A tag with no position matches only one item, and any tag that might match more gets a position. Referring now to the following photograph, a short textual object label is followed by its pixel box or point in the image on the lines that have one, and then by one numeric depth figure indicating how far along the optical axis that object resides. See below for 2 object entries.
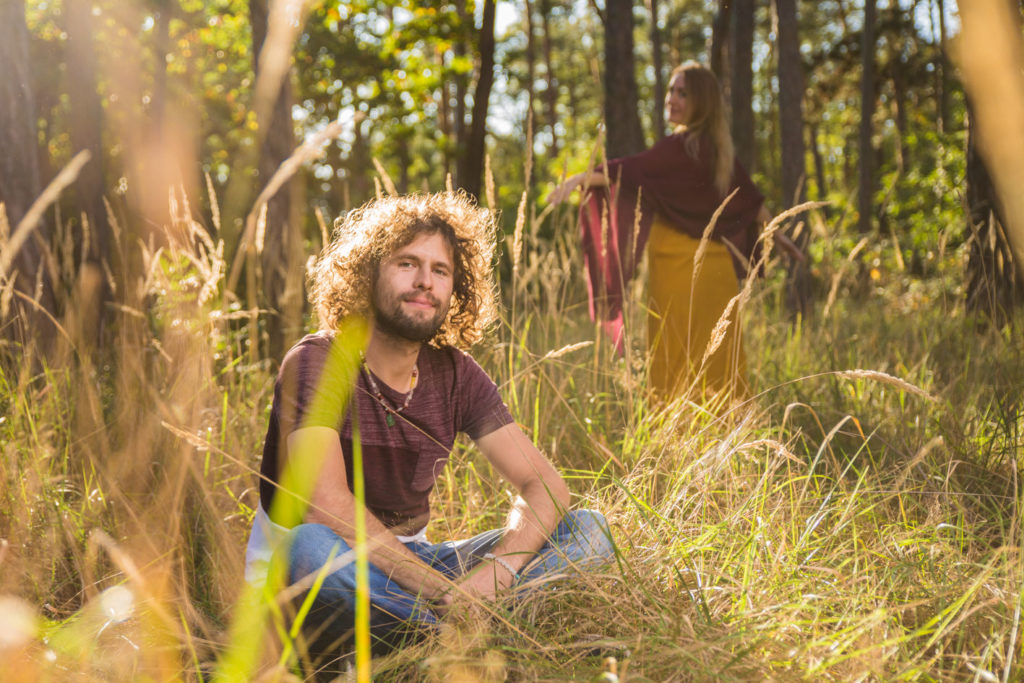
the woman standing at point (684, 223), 3.57
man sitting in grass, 1.73
